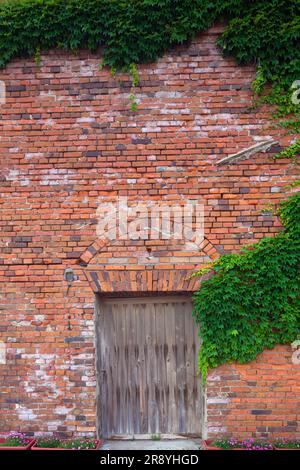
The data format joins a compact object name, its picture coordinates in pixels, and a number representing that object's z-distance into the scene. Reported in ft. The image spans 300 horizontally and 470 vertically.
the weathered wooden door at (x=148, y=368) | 14.33
